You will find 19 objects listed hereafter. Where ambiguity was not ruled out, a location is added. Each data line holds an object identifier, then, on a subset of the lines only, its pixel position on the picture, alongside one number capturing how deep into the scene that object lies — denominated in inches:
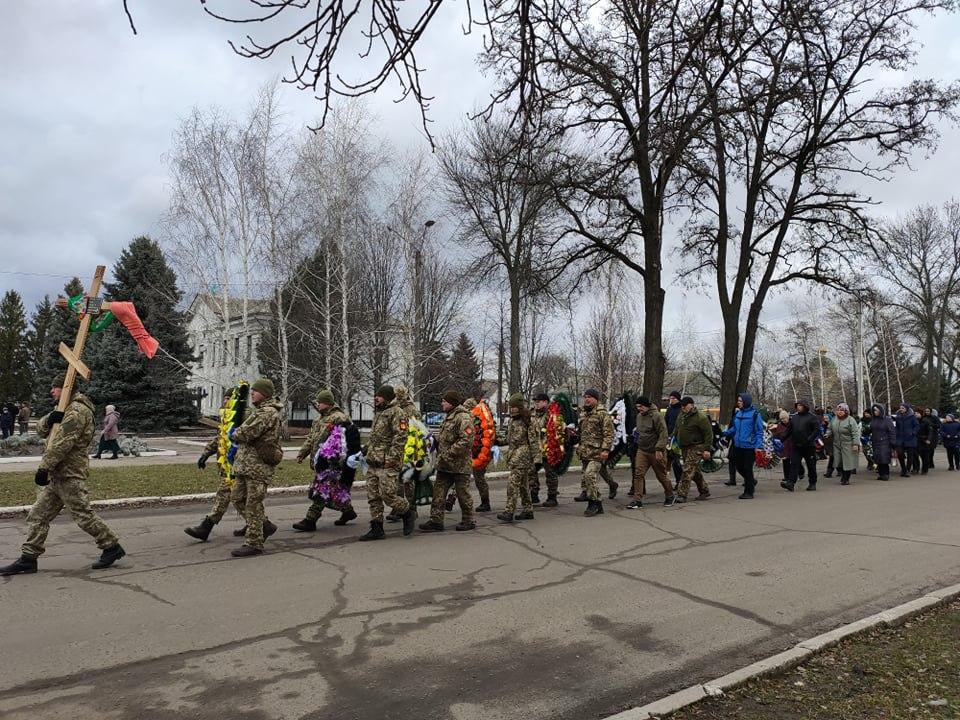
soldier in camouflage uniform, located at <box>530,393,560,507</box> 452.4
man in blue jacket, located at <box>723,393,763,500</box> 529.3
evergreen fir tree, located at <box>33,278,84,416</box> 1536.7
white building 1140.5
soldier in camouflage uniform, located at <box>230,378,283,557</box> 301.4
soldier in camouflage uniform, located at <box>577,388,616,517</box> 419.5
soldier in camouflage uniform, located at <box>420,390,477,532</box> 364.8
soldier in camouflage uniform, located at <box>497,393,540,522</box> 400.8
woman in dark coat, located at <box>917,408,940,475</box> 757.3
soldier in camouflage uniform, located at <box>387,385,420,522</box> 359.6
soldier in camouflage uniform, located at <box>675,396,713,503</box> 498.3
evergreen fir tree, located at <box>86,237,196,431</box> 1342.3
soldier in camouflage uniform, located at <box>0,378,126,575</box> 263.4
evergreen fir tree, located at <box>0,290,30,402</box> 2182.6
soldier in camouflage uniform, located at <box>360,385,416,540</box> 336.5
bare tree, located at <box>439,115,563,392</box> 874.8
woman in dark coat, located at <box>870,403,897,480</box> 690.2
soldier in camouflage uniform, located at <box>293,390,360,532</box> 360.8
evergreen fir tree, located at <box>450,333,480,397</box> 1596.3
